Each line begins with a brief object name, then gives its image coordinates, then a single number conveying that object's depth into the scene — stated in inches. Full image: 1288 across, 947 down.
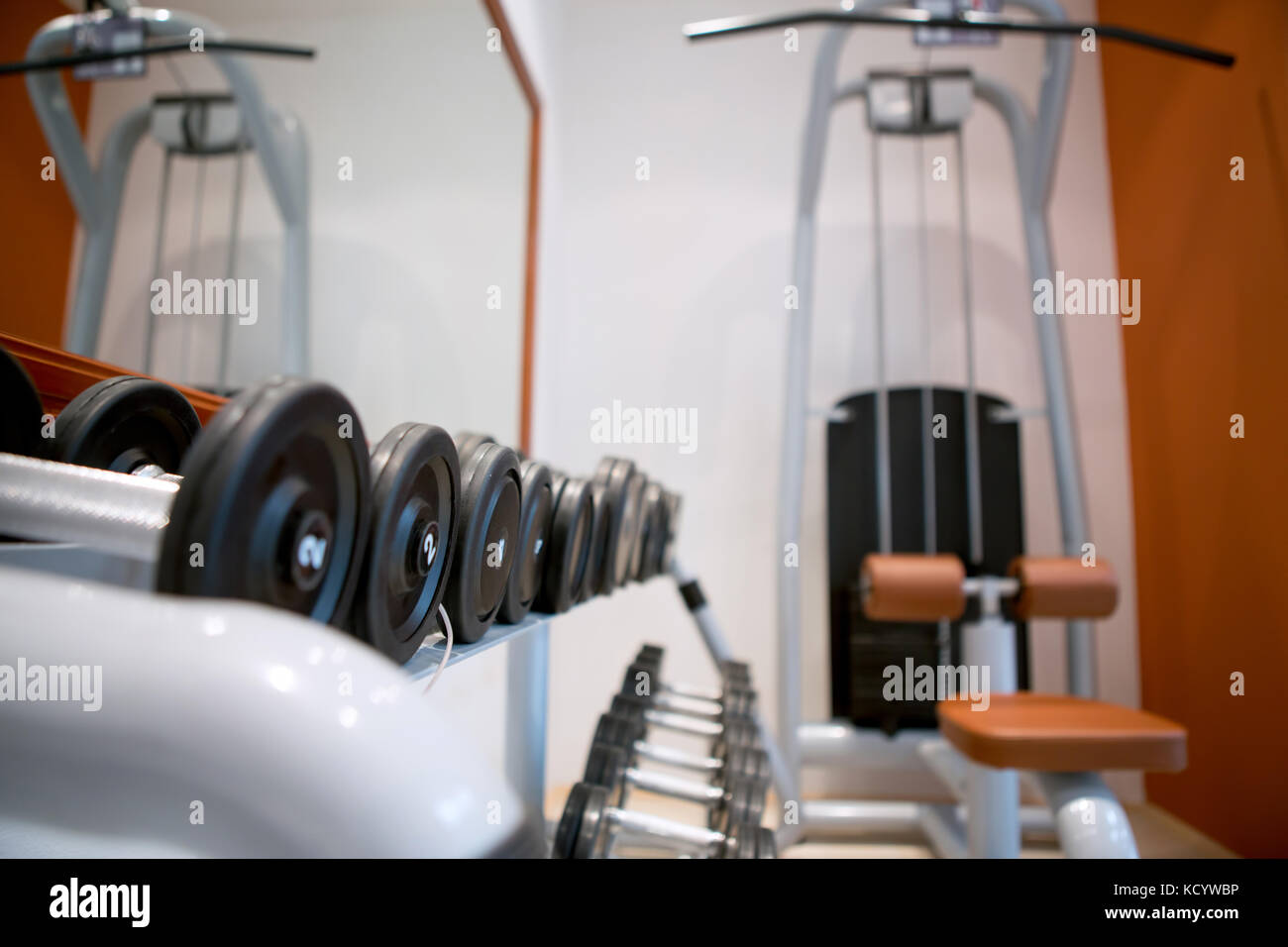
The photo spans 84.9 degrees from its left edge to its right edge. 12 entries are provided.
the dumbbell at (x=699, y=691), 53.4
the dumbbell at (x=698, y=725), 46.6
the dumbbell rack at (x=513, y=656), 17.3
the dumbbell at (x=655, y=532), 53.2
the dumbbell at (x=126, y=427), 19.8
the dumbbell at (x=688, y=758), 42.3
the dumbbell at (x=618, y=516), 40.4
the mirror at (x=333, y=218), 31.1
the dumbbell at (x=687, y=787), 37.9
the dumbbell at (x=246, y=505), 11.9
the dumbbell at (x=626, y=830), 29.6
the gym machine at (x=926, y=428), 65.0
